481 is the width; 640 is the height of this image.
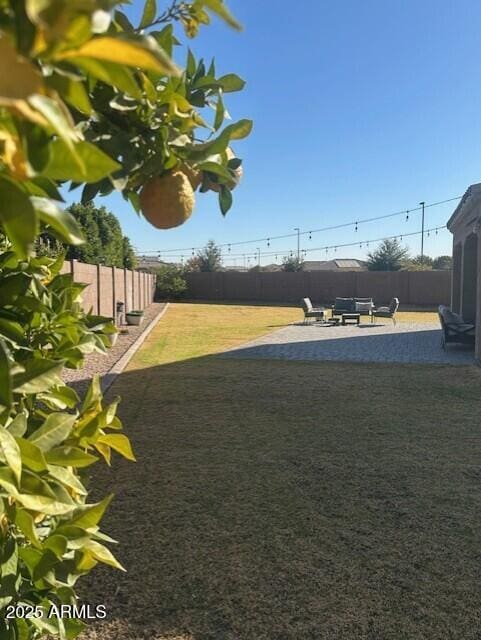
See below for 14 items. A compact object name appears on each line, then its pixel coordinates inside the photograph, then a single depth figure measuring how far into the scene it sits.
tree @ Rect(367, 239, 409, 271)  50.47
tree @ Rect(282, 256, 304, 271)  52.17
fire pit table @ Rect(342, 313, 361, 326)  20.44
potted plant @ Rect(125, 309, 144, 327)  18.86
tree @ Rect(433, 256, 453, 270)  73.12
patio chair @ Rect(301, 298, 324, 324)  20.97
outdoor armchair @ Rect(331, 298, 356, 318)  20.95
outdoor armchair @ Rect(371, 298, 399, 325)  20.48
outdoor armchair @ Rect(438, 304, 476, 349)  12.54
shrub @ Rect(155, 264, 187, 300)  36.50
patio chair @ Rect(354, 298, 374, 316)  21.02
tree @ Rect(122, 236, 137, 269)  29.06
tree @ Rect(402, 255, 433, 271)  50.32
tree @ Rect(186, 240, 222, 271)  58.72
